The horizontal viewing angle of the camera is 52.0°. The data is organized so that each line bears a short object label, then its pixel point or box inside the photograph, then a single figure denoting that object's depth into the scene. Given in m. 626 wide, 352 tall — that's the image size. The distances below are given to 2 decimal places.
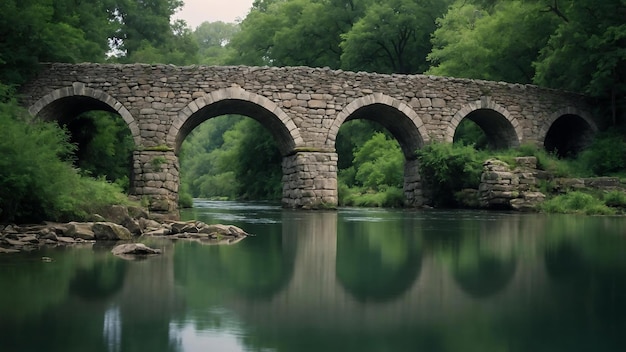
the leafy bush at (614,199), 17.53
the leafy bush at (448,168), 20.05
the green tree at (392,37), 34.91
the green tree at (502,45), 25.77
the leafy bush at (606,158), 21.50
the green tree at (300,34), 37.94
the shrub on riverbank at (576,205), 16.91
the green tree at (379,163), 27.84
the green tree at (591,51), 21.17
